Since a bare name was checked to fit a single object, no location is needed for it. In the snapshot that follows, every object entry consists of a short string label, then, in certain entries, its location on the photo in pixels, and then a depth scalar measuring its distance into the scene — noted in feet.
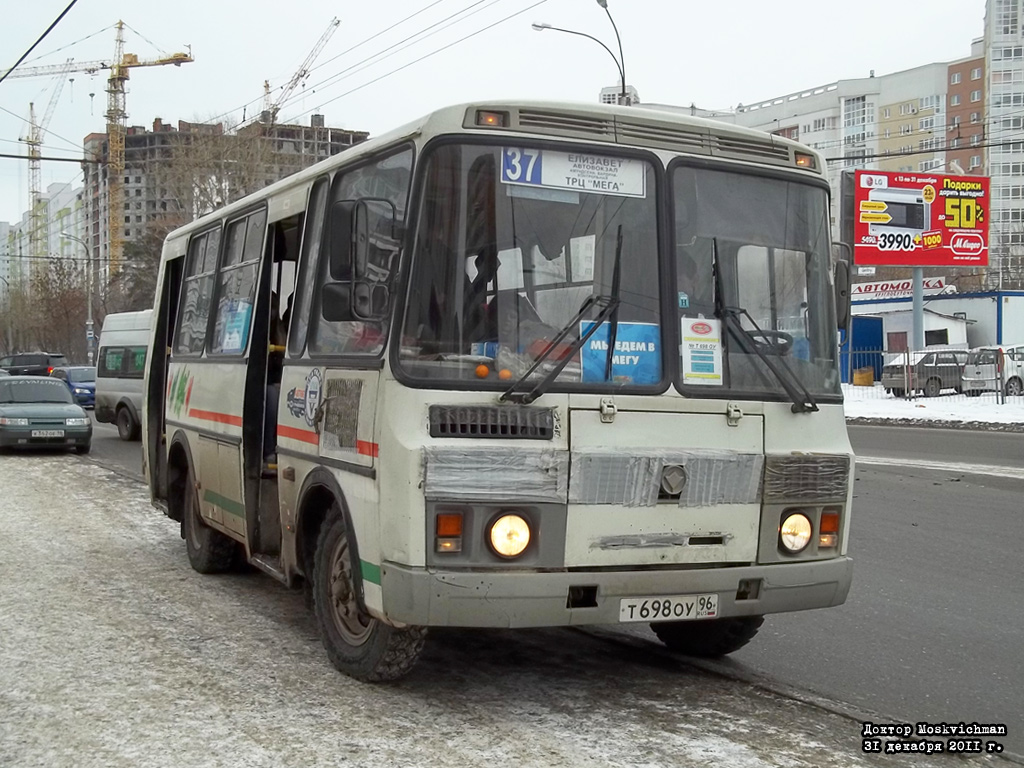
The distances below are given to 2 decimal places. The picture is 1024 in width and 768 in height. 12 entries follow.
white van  80.23
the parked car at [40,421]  68.59
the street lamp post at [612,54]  87.77
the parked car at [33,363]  156.76
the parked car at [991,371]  111.55
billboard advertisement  128.67
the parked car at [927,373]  116.47
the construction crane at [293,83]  268.82
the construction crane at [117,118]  377.09
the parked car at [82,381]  117.39
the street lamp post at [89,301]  211.82
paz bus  16.53
